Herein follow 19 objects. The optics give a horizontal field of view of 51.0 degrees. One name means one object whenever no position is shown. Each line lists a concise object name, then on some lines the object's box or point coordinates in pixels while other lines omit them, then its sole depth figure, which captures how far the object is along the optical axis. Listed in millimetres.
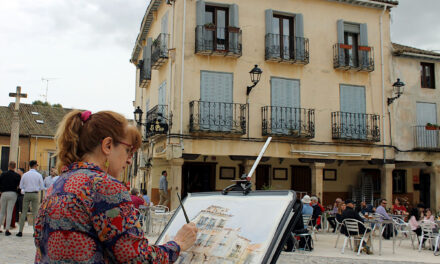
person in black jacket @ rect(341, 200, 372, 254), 11462
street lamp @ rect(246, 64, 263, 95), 17672
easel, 2703
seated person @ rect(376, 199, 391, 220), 13164
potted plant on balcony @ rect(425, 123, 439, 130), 21262
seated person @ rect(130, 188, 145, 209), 12500
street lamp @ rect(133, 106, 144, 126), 20234
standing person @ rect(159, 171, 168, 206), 18469
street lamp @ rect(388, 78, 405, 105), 19828
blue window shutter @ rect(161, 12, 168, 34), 19627
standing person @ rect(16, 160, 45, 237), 11688
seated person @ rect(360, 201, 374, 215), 15311
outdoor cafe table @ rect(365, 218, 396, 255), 11495
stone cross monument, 19359
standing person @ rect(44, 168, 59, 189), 14533
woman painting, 1854
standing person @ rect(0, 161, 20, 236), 11648
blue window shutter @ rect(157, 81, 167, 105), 19125
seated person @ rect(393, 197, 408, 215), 17478
